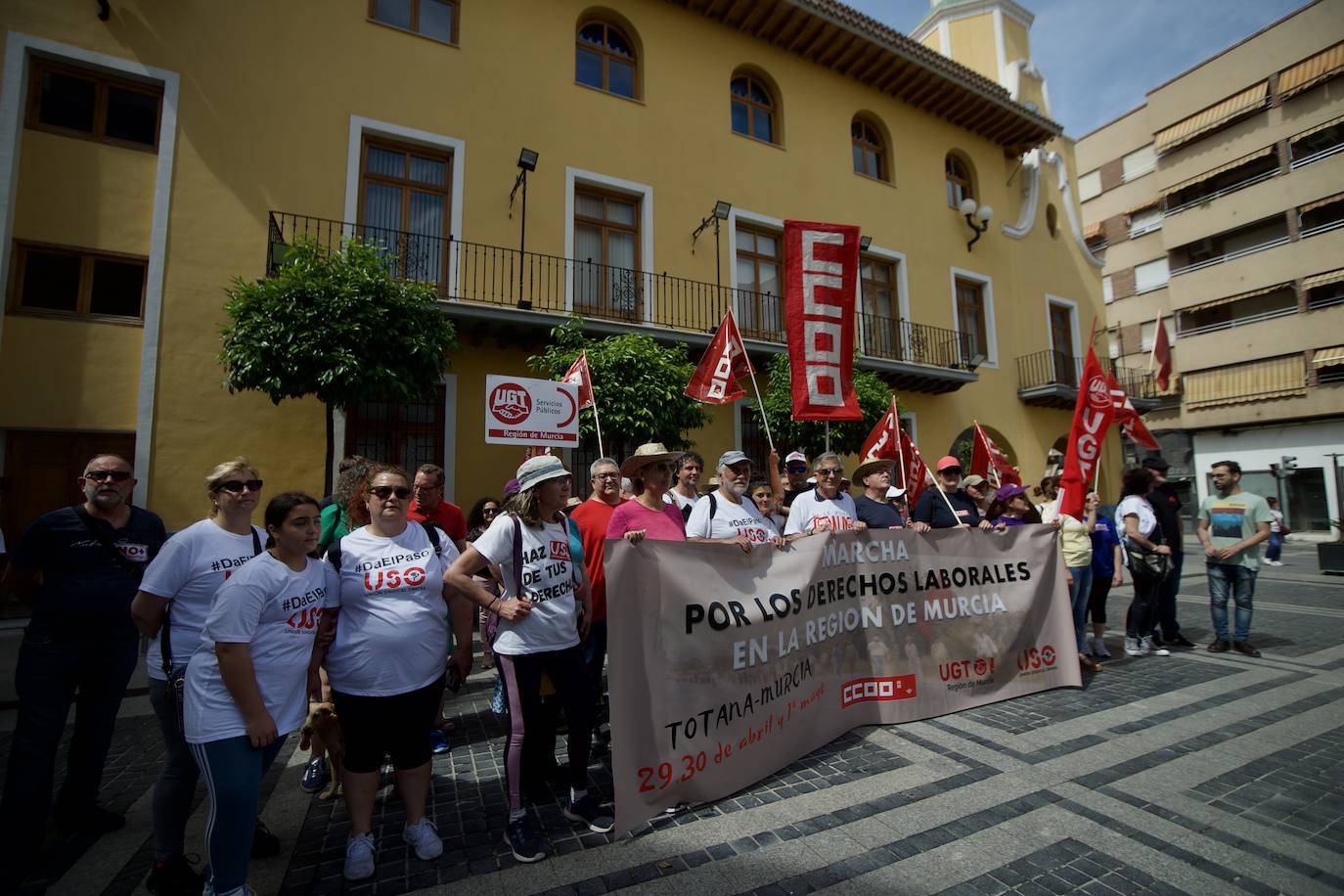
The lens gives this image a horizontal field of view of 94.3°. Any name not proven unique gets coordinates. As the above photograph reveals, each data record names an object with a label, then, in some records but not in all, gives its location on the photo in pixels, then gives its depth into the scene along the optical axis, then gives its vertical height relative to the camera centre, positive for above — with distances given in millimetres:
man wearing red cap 5234 -60
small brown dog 3188 -1169
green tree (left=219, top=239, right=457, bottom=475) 6887 +1909
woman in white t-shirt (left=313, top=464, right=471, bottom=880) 2568 -643
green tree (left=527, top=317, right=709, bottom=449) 8297 +1581
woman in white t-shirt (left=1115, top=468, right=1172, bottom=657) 5894 -462
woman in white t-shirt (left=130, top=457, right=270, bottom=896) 2471 -439
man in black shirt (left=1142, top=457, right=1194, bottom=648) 6133 -404
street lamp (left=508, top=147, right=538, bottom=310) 9781 +5428
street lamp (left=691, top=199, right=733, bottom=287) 11586 +5384
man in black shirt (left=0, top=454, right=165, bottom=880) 2873 -579
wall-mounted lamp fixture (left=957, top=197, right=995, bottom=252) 15484 +7146
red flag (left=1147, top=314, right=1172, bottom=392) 19328 +4525
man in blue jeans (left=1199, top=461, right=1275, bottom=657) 5672 -416
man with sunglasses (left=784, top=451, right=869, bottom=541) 4672 -64
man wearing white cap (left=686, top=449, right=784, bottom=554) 4004 -97
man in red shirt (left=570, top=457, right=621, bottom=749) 3650 -253
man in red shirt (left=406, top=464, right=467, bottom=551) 4414 -3
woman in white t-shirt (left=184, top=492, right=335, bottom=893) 2164 -670
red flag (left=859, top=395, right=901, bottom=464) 7906 +764
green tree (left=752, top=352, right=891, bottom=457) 10289 +1366
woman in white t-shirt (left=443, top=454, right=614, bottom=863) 2797 -552
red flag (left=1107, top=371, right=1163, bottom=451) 8785 +1126
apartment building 21125 +9205
